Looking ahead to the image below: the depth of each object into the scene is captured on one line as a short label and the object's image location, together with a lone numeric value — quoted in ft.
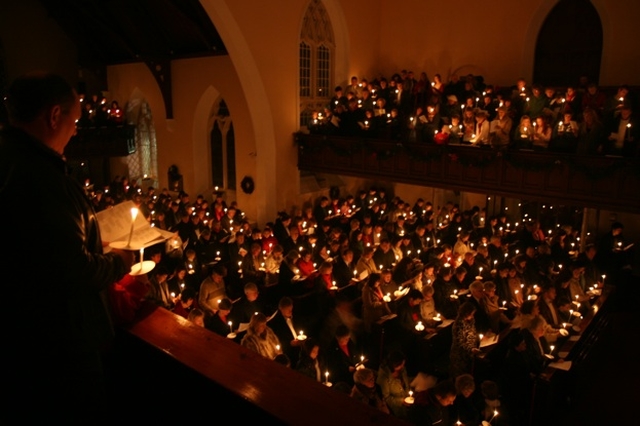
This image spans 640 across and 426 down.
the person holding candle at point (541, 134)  39.91
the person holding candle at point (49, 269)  5.35
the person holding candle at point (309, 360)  22.44
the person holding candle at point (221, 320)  26.07
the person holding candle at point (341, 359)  24.45
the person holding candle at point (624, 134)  35.78
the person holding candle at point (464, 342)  25.09
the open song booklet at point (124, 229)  7.67
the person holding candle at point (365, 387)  19.48
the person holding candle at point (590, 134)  36.70
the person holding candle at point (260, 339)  23.48
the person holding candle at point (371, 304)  29.19
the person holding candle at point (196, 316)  24.25
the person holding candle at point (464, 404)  20.39
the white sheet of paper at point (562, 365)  23.53
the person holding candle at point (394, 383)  21.65
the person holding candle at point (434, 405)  19.69
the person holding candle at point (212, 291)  29.43
